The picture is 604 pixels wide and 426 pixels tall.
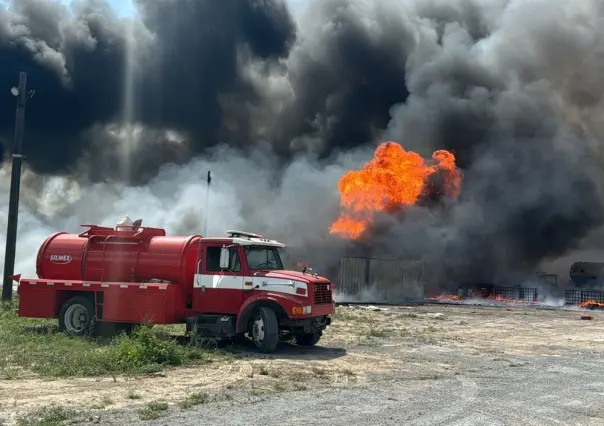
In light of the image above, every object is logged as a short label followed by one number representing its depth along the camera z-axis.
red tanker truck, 14.26
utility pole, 21.58
